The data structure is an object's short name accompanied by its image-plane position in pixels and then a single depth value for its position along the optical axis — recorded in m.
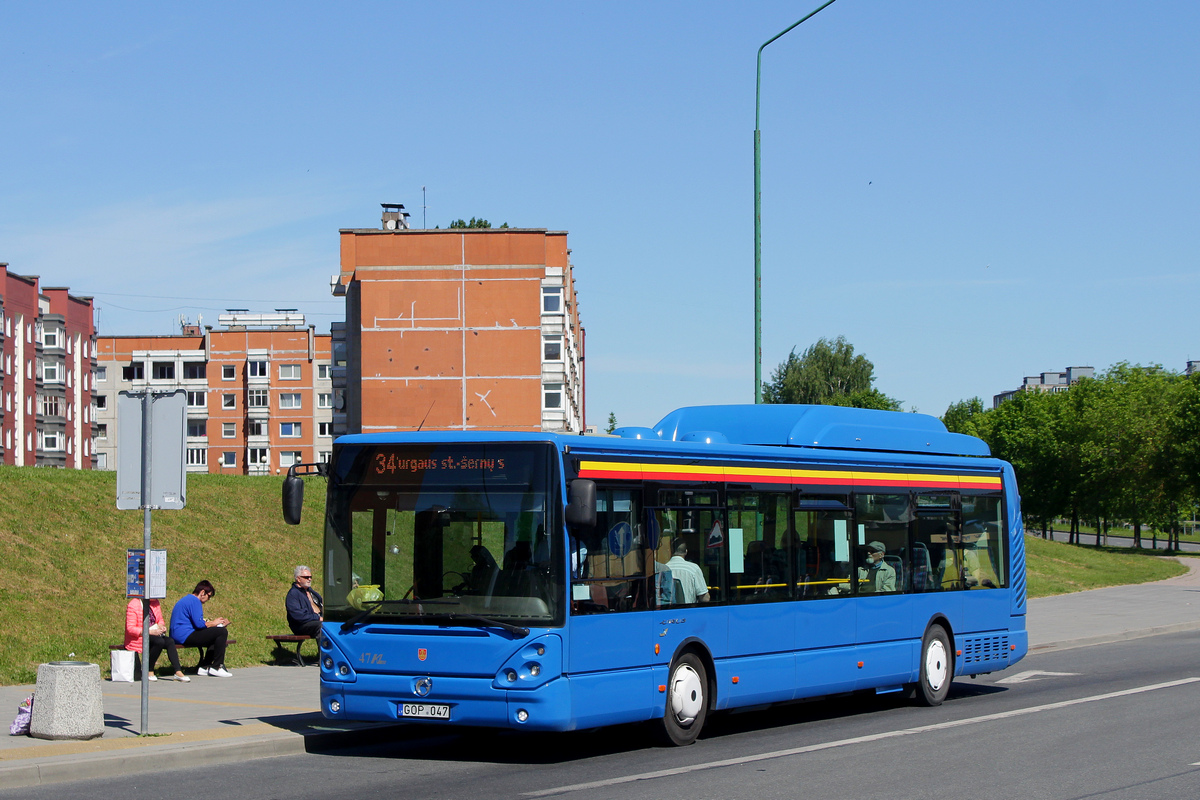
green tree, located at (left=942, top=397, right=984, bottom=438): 118.76
